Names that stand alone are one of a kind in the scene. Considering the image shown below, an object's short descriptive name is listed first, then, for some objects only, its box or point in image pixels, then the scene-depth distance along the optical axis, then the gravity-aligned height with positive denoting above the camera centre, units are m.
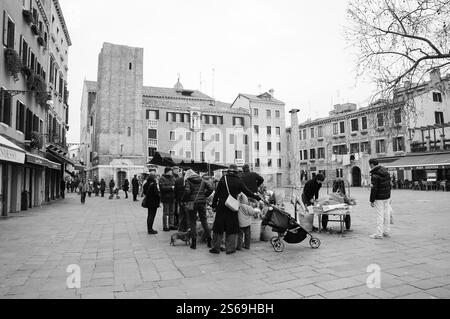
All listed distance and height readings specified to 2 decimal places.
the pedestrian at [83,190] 19.83 -0.38
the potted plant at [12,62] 12.76 +4.79
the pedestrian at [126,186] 24.98 -0.25
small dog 7.22 -1.21
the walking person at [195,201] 6.93 -0.41
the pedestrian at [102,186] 28.06 -0.24
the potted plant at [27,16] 14.68 +7.57
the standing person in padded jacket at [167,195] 9.12 -0.36
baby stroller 6.49 -0.97
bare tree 12.06 +5.40
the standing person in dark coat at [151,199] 8.85 -0.46
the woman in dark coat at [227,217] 6.36 -0.70
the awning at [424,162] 28.74 +1.42
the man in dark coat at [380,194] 7.53 -0.37
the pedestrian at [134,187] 21.53 -0.29
